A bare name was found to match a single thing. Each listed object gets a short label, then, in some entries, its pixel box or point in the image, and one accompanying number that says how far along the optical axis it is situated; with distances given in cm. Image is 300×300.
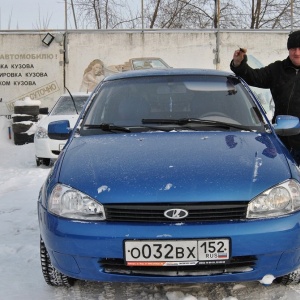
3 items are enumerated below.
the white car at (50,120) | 841
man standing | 441
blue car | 257
